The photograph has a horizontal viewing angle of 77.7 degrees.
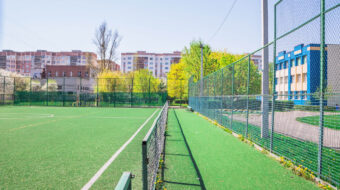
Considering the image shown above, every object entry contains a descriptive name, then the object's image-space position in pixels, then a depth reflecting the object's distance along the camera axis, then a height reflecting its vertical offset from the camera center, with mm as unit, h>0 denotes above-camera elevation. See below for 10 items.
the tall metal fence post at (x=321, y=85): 3449 +192
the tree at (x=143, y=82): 28703 +2230
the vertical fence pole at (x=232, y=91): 8542 +198
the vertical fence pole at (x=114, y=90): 26475 +573
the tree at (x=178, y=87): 28812 +1150
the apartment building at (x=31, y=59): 104125 +17431
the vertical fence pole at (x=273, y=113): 5023 -415
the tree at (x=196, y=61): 30078 +5035
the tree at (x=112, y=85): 28886 +1385
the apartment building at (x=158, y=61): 99688 +16298
